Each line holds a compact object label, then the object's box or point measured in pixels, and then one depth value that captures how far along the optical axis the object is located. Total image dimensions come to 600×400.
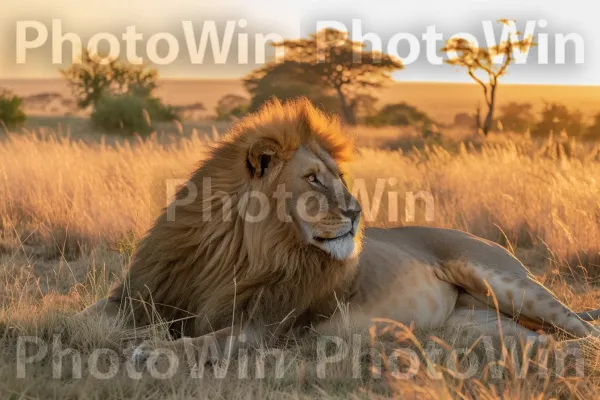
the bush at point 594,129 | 30.27
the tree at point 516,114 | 37.94
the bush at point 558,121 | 31.52
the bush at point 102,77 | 37.44
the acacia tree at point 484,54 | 28.12
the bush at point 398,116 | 35.50
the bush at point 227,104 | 42.34
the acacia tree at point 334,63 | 30.33
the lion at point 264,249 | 4.60
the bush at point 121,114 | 31.20
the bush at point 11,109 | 31.16
